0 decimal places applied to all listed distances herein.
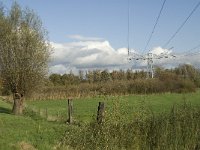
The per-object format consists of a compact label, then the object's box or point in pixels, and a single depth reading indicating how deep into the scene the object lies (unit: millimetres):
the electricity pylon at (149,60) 100725
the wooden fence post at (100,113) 13500
